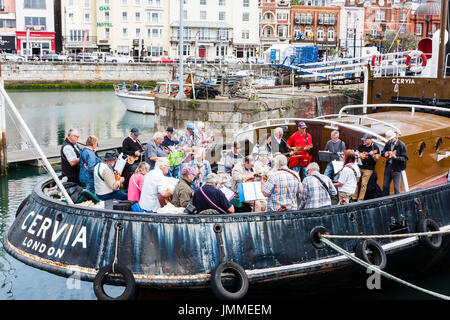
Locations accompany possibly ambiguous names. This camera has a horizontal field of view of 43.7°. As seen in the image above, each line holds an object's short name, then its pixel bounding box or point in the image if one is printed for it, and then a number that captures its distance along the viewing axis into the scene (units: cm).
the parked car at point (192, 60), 6238
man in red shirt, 1067
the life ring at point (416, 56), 1679
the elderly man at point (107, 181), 839
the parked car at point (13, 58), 6036
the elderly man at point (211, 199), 748
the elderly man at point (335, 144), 973
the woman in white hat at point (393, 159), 898
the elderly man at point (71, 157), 905
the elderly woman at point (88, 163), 876
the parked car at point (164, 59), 6500
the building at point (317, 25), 8125
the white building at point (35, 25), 7212
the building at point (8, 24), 7181
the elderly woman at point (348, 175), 855
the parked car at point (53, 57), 6247
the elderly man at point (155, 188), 786
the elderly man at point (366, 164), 905
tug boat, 714
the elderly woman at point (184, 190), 776
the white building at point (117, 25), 7419
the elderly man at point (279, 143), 1066
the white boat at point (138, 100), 4038
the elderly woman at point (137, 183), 834
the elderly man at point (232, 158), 1032
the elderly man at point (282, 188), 774
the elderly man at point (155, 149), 1048
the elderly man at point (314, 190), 781
